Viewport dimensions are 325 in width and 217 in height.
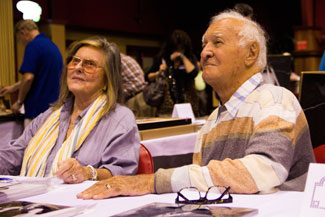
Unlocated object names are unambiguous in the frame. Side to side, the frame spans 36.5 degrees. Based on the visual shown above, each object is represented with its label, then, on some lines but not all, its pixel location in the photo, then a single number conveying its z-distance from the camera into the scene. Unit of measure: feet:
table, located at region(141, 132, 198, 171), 9.36
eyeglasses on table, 4.01
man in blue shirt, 14.94
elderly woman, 6.97
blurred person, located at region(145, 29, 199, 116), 13.60
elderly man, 4.56
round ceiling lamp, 24.06
